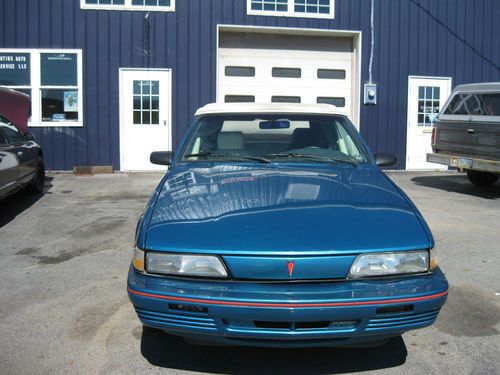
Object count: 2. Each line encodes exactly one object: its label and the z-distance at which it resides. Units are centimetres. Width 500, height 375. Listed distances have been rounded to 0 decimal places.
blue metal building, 1191
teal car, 265
